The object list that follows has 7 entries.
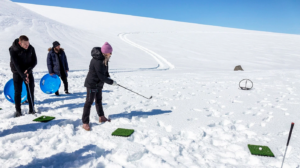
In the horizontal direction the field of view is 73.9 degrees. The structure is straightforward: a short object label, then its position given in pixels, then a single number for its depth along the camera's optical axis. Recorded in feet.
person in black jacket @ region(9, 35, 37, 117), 12.41
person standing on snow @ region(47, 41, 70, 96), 19.27
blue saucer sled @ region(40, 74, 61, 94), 18.51
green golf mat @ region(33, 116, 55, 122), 13.15
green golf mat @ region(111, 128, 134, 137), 11.44
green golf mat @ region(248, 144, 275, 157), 9.69
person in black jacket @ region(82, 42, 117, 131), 11.38
